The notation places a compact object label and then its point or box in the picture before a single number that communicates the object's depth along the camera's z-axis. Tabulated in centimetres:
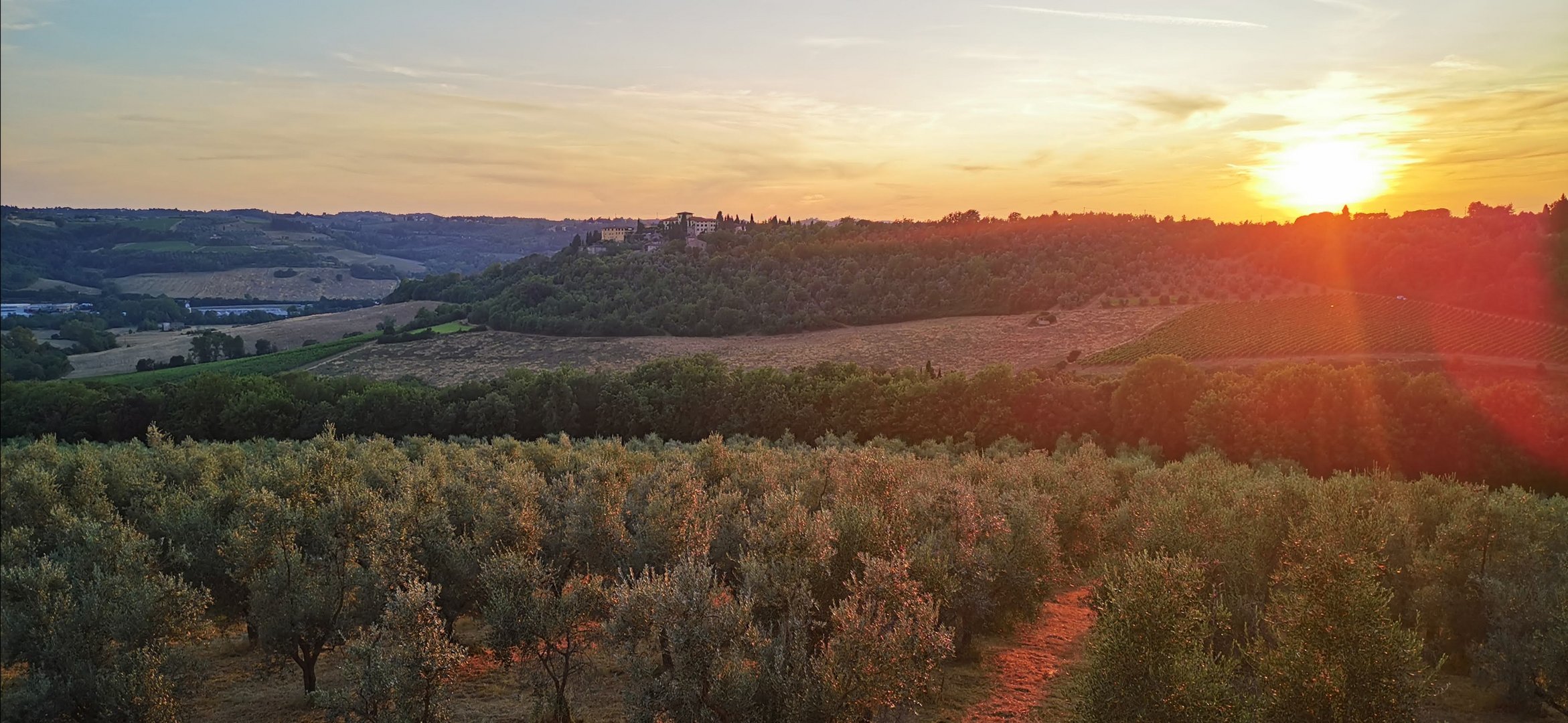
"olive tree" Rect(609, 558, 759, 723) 1228
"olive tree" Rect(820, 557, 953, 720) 1216
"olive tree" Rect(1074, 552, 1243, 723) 1134
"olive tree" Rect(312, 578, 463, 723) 1286
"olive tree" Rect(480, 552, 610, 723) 1463
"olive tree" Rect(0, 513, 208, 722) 1400
